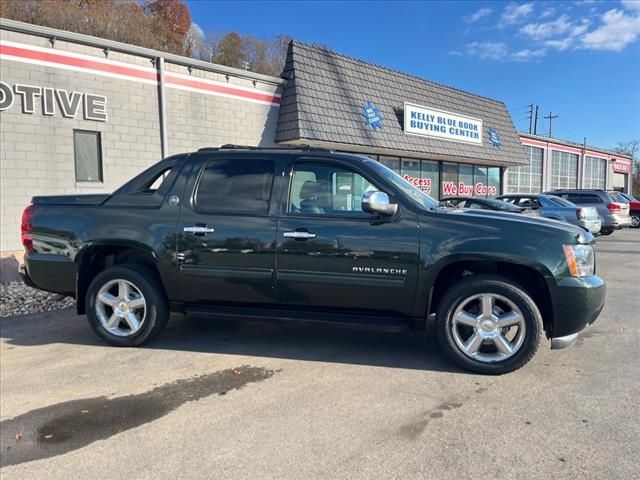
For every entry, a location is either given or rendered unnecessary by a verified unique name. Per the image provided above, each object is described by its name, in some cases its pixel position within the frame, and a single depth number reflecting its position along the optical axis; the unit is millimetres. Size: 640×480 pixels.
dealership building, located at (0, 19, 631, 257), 10180
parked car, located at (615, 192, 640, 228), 22672
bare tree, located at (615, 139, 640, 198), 54006
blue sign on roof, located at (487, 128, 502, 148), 22125
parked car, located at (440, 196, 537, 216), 12208
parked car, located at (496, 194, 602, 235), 14266
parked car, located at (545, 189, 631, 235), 17312
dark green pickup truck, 4234
